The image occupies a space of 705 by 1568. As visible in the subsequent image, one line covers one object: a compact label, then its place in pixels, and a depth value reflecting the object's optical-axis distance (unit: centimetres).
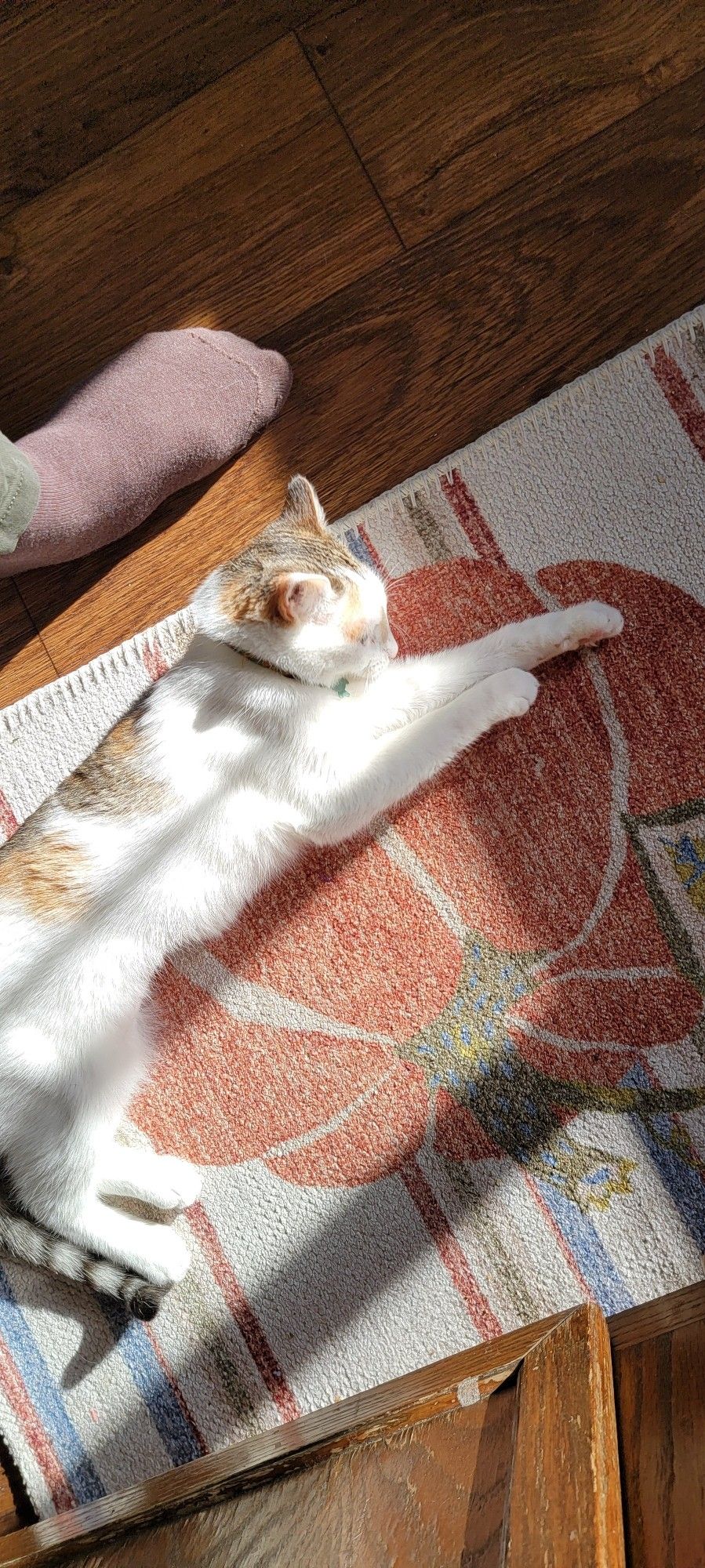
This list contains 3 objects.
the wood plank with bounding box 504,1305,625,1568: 64
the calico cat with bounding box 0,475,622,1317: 120
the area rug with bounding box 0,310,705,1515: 127
